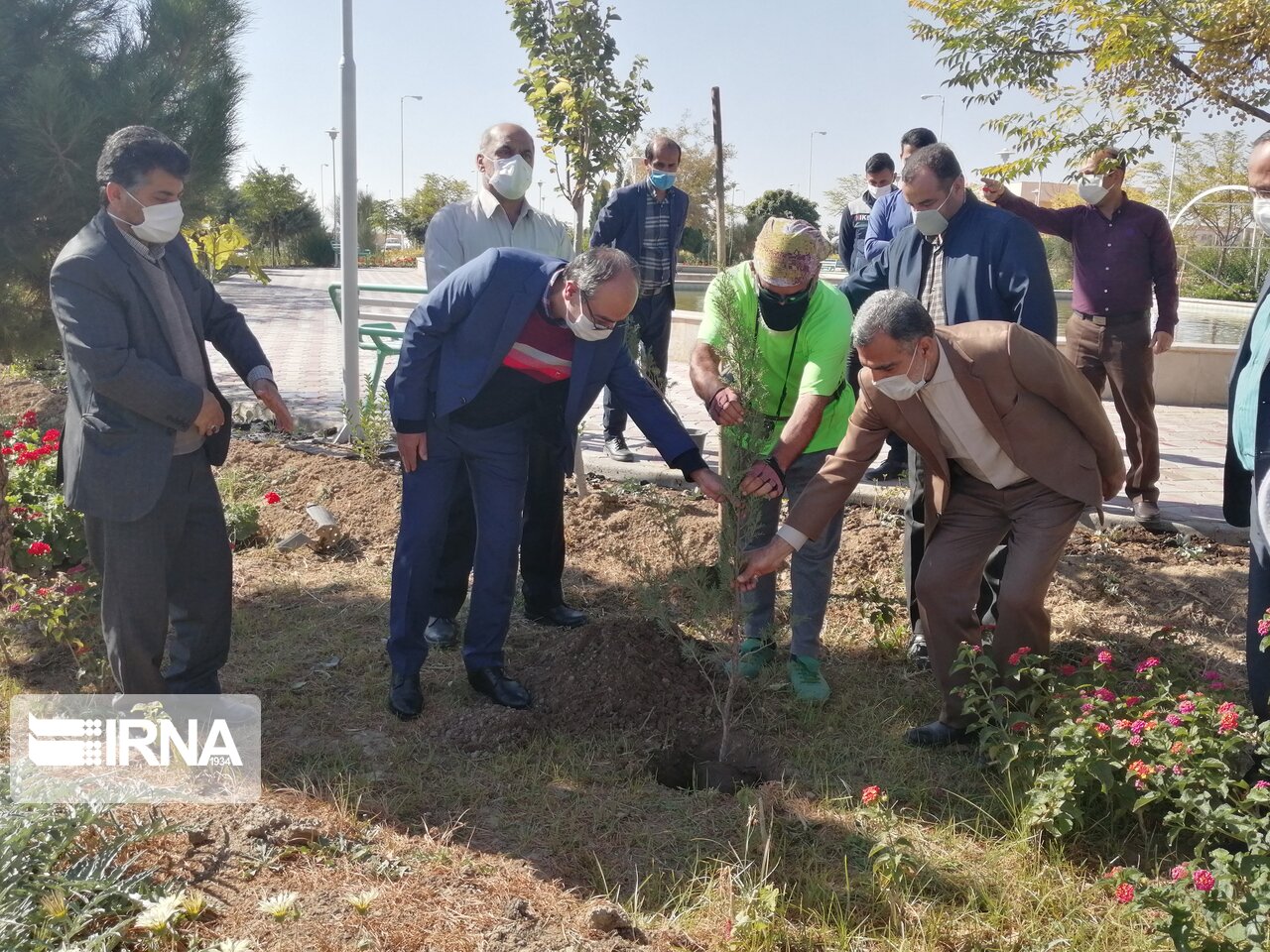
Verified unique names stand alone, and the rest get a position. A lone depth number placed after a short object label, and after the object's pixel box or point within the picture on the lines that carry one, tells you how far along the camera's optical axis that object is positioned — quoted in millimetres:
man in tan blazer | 3375
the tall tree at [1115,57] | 7359
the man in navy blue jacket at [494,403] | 3703
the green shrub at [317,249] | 41875
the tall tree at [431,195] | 45656
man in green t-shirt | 3727
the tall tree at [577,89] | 6203
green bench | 7831
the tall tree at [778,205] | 23047
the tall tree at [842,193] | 38025
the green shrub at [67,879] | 2393
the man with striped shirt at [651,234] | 6785
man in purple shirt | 6156
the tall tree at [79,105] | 5906
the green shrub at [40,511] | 5152
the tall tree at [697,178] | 32969
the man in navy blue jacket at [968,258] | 3994
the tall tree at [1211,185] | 27219
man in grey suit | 3275
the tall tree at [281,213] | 40812
